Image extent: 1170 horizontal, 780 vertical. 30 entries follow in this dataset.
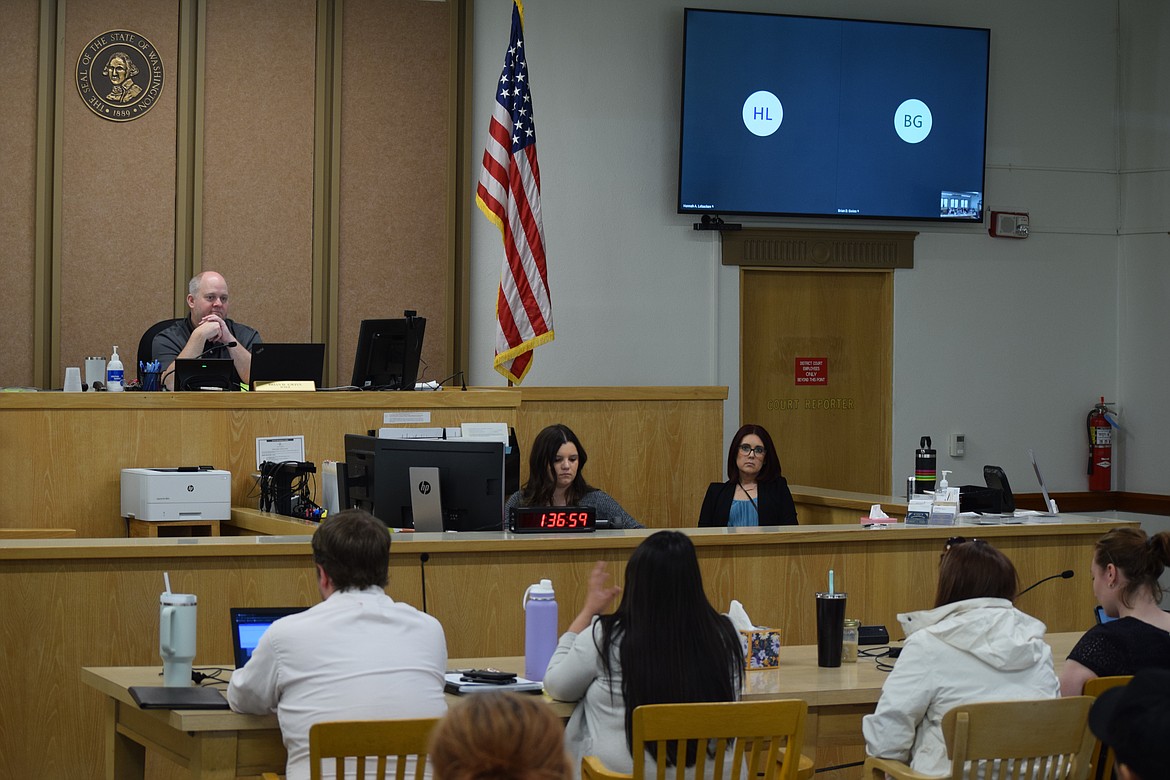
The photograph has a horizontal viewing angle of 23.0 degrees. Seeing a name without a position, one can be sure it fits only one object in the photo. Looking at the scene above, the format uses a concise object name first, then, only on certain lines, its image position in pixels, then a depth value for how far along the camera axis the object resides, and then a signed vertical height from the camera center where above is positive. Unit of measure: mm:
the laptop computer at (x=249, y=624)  7262 -630
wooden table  6598 -832
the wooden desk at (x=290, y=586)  8663 -678
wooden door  19103 +87
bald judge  14099 +197
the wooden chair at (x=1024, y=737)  6305 -768
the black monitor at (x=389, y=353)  13597 +116
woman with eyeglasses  13319 -498
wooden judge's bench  12092 -244
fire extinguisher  19998 -377
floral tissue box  7887 -724
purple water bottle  7470 -661
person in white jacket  6772 -650
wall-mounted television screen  18130 +1731
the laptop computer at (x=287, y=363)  13157 +60
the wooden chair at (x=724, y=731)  6069 -738
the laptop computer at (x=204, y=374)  12902 +1
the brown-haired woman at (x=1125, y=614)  7142 -566
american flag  16215 +901
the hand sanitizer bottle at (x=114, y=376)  12725 -16
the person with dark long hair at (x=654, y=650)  6509 -609
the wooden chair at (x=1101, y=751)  6760 -851
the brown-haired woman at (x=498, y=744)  3627 -461
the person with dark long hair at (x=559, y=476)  12377 -410
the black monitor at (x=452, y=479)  10686 -371
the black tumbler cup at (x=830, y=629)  7968 -671
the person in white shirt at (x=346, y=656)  6324 -619
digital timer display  9953 -482
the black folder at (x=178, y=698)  6710 -766
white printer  11783 -501
